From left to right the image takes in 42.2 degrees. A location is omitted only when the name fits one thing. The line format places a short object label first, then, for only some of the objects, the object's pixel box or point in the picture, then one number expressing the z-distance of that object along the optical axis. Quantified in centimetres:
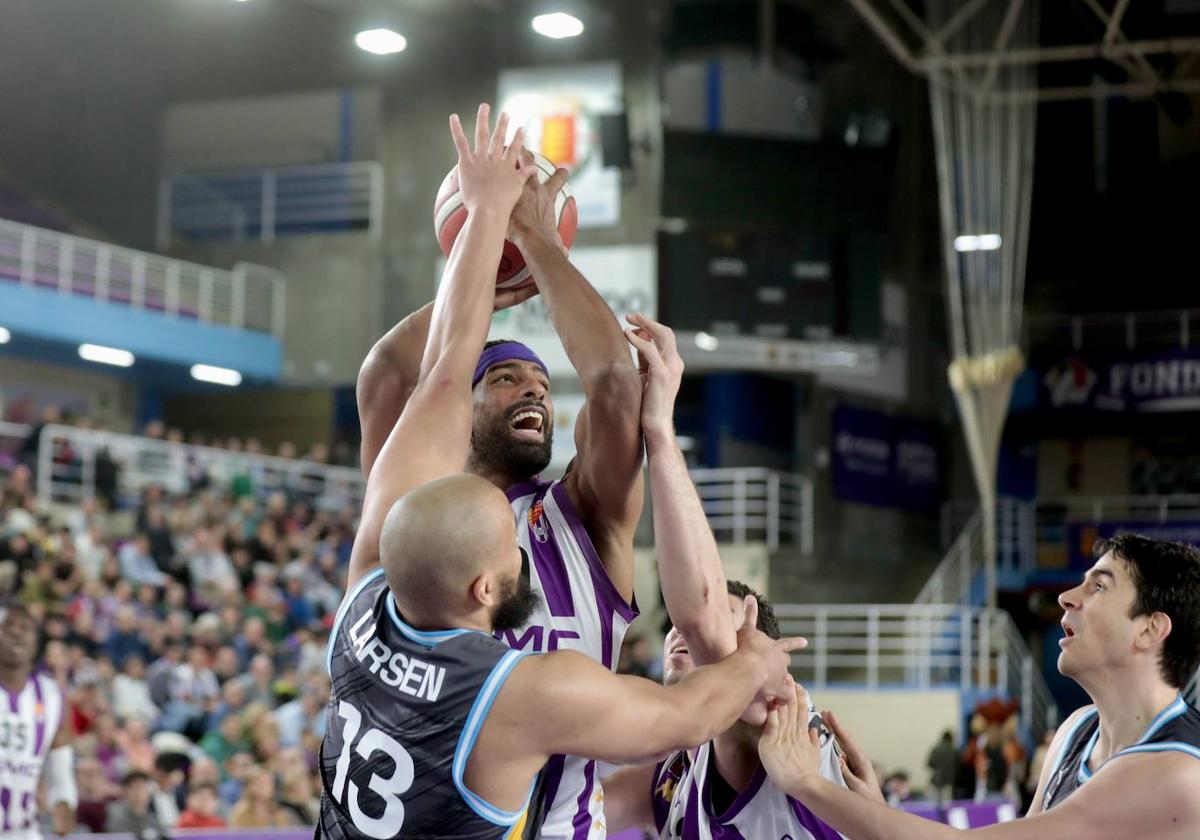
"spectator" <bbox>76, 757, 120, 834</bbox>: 1035
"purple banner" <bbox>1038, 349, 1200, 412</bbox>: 2452
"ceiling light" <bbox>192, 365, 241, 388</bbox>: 2369
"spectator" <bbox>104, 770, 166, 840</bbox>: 995
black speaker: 2017
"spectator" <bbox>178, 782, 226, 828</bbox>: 1011
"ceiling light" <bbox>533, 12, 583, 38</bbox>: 1819
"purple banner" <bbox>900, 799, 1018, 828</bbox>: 938
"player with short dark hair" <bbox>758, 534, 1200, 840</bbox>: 352
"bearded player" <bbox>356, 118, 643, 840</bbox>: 359
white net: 2000
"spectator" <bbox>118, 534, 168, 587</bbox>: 1552
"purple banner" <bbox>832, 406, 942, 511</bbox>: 2439
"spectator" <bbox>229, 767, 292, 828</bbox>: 1005
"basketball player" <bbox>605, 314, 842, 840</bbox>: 350
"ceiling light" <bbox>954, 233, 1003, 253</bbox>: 2025
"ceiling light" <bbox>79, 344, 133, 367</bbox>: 2250
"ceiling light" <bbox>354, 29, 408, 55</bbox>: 1806
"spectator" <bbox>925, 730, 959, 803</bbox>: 1502
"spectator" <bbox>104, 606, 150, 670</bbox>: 1395
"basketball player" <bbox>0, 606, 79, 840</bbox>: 815
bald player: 294
